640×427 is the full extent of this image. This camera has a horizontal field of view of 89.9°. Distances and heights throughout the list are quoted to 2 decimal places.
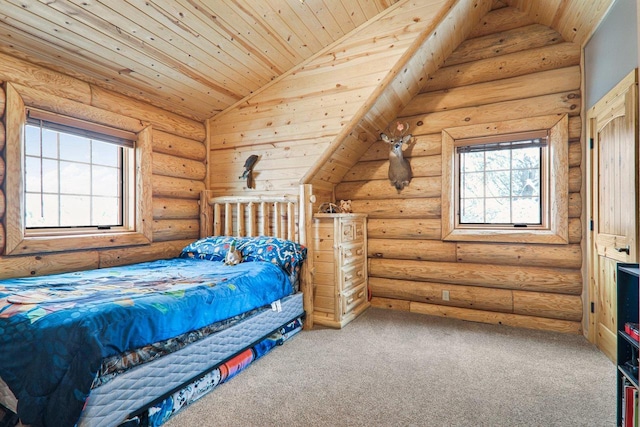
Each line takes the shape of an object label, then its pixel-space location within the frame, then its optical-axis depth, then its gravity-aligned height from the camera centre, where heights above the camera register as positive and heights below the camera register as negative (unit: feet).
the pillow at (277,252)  9.59 -1.17
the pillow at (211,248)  10.39 -1.11
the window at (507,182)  9.91 +1.06
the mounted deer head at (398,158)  11.55 +2.03
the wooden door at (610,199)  6.96 +0.32
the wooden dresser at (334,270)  10.43 -1.87
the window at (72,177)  7.59 +1.10
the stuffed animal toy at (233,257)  9.48 -1.27
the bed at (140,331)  4.46 -2.05
